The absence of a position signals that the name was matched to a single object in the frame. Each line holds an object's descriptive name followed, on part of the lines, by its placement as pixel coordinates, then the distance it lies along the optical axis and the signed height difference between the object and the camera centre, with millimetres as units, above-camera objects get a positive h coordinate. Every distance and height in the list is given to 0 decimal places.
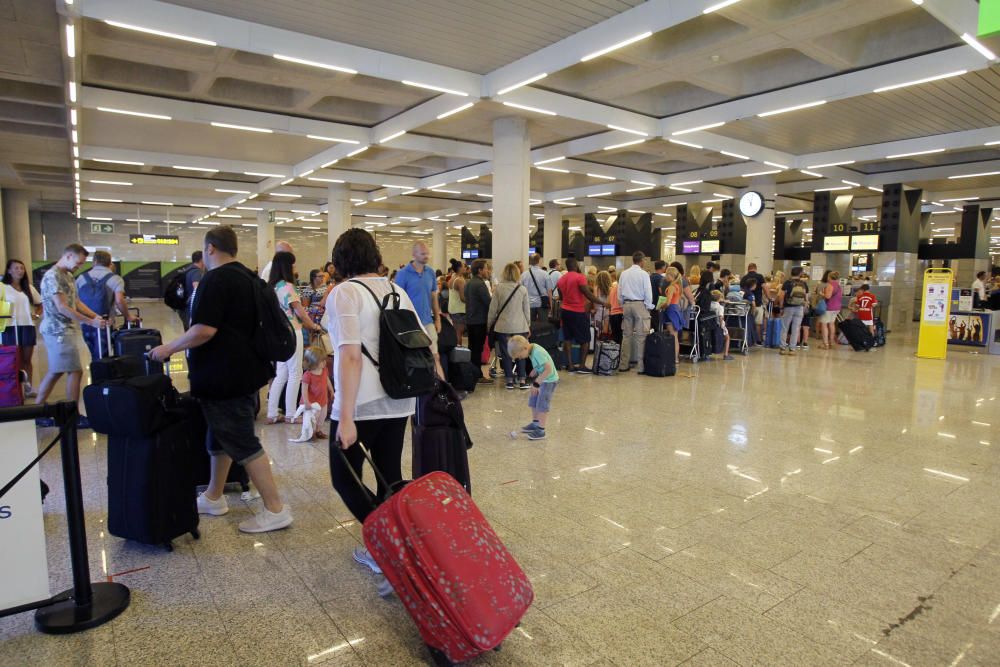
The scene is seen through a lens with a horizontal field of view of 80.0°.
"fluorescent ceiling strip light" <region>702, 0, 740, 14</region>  5925 +2604
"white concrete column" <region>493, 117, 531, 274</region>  10922 +1411
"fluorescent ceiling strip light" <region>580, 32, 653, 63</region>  6743 +2577
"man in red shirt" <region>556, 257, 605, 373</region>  8281 -616
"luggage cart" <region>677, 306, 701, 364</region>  10174 -1273
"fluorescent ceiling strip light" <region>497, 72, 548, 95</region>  8109 +2556
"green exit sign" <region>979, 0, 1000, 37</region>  2549 +1076
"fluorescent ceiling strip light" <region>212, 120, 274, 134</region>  10870 +2545
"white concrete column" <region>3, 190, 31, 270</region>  22219 +1416
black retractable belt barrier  2373 -1325
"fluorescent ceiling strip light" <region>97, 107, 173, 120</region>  9752 +2509
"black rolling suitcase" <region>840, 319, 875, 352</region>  12070 -1365
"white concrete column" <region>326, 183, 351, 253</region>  19625 +1933
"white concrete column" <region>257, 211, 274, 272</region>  25025 +1163
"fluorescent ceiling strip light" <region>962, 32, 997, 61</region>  6497 +2554
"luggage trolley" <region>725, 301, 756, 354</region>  11469 -1063
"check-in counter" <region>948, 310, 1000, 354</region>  11930 -1251
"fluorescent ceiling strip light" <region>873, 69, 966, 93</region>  7816 +2537
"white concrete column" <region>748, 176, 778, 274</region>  16672 +1034
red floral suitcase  2021 -1061
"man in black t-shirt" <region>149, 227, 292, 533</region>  2898 -449
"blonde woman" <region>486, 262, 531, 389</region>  7312 -497
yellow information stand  10984 -850
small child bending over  4980 -957
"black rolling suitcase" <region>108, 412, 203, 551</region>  2887 -1081
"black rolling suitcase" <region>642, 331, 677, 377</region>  8695 -1312
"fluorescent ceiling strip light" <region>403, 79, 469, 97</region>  8430 +2561
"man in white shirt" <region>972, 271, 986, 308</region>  14349 -471
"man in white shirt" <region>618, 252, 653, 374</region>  8797 -584
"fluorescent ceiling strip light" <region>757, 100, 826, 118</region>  9281 +2541
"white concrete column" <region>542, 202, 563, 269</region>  23594 +1342
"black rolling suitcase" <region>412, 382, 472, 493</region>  2852 -806
